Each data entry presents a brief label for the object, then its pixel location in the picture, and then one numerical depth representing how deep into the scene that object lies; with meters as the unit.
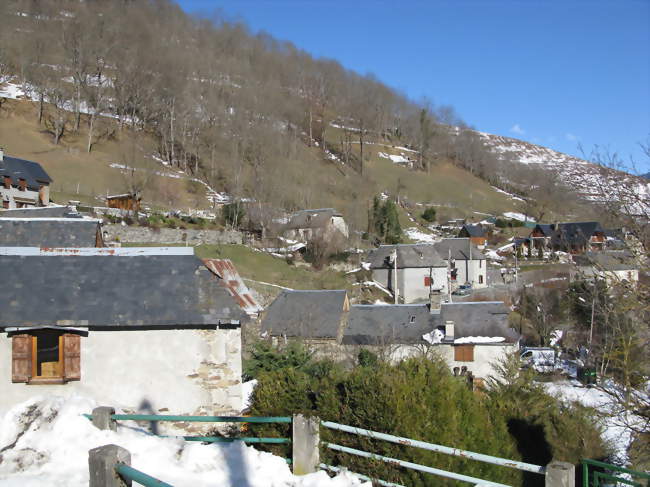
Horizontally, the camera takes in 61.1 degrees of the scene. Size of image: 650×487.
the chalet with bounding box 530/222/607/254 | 55.74
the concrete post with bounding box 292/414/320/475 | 6.25
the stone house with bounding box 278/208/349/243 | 49.47
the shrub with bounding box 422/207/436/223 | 77.44
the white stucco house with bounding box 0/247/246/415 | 10.34
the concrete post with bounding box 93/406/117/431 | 7.03
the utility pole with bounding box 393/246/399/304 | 46.16
